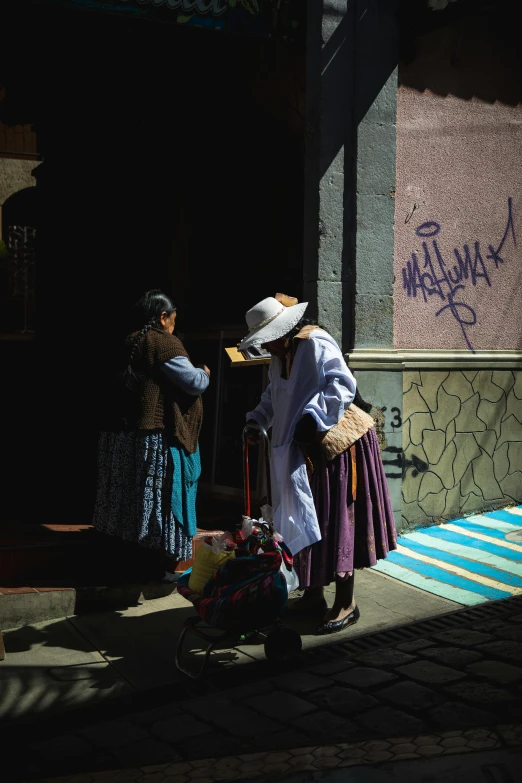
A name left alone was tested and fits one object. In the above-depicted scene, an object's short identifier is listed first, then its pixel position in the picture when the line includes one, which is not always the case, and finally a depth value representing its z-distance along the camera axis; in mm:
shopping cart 4348
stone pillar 6586
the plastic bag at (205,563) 4543
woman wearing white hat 4785
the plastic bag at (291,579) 4889
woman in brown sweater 5469
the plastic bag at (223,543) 4546
